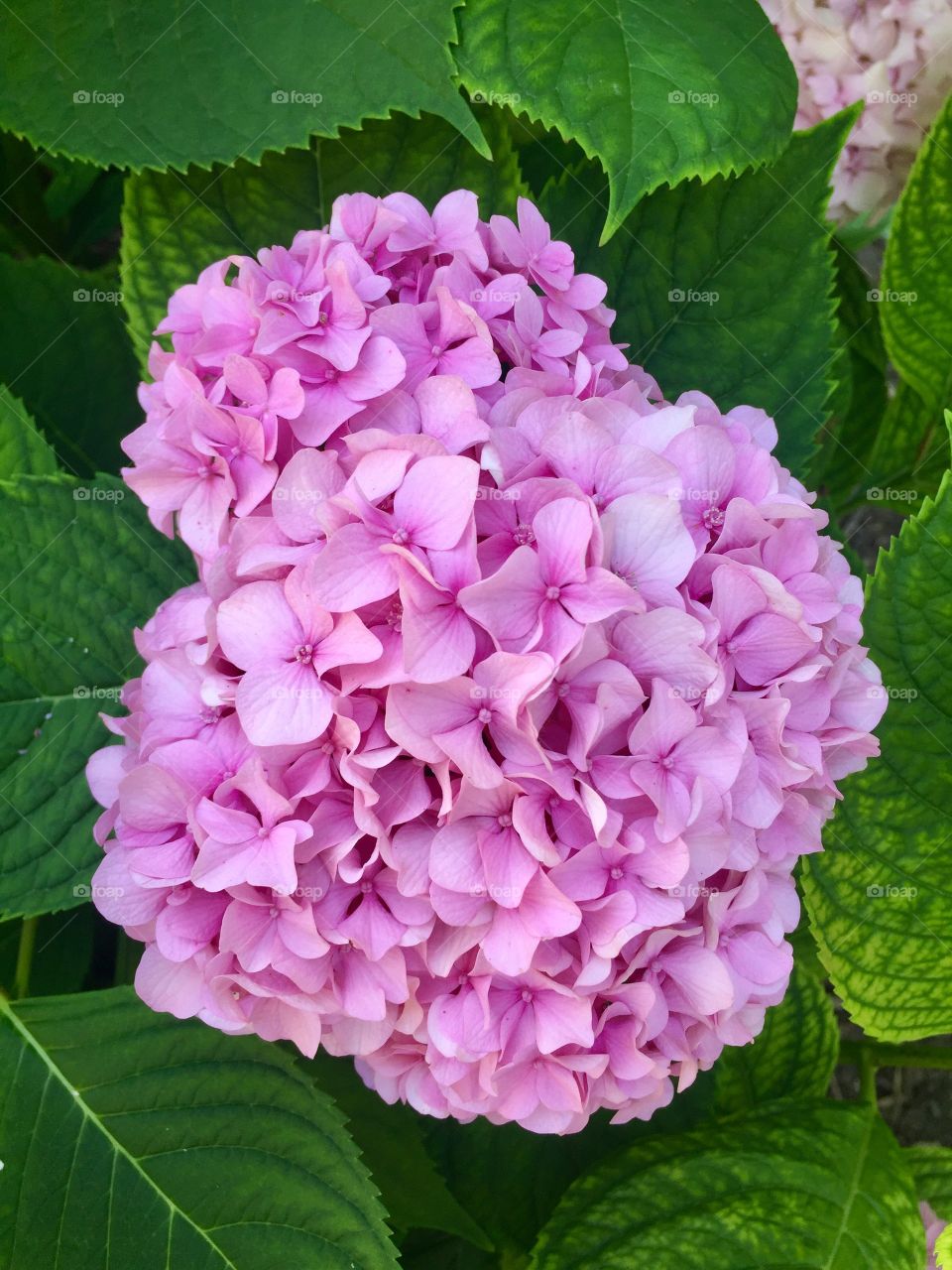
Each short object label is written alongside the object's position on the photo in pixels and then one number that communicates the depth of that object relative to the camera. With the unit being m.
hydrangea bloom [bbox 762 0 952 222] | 0.41
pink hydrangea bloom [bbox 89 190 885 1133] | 0.21
